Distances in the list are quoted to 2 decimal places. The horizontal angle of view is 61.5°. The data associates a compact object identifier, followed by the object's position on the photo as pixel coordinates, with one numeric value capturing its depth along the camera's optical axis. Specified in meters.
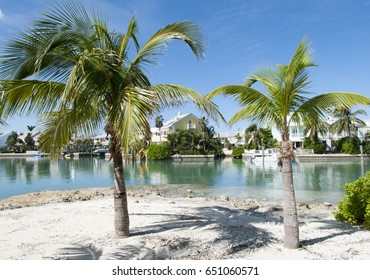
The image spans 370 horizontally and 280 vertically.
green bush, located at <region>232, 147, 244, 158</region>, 66.66
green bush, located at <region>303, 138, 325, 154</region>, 58.12
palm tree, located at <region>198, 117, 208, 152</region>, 67.04
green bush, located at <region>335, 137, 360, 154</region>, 55.56
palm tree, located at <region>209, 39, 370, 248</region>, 6.52
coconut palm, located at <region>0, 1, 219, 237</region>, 5.71
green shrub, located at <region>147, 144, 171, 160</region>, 63.91
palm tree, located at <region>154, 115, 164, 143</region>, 76.91
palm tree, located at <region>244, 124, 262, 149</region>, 62.51
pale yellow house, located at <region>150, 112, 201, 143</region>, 79.38
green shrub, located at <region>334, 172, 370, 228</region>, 8.72
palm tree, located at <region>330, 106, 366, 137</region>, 58.03
